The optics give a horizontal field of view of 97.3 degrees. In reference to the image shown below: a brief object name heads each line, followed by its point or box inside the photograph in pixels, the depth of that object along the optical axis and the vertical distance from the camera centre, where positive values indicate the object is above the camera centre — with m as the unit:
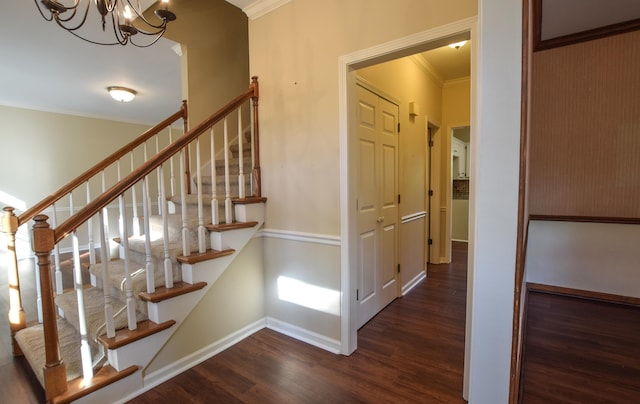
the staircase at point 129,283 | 1.47 -0.61
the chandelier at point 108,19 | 1.35 +1.46
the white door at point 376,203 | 2.33 -0.16
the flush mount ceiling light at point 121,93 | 3.98 +1.39
